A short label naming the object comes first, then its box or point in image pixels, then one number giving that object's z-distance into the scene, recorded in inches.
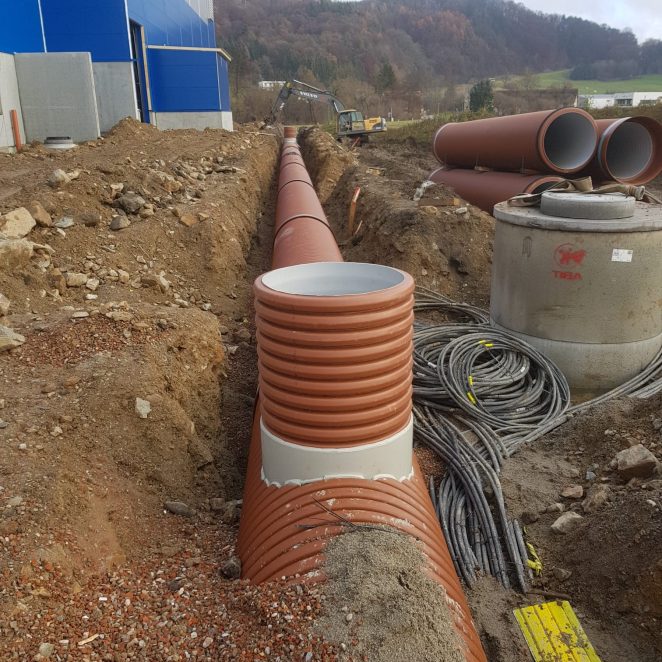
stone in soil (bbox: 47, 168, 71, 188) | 246.8
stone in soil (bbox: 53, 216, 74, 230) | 220.4
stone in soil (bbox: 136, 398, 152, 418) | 135.2
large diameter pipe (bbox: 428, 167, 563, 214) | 354.1
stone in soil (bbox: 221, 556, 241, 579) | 105.7
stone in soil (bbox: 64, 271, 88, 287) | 192.1
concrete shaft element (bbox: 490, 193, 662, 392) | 211.9
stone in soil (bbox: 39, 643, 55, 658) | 79.4
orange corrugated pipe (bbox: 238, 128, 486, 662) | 100.4
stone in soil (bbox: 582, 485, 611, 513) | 148.6
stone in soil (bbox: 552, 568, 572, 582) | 134.2
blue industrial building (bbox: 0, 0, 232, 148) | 609.9
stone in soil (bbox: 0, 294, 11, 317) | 164.0
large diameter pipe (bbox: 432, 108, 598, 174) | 353.7
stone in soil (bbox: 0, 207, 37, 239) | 198.6
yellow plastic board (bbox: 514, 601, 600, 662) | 116.6
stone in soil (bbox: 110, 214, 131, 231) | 240.2
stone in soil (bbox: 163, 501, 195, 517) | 127.2
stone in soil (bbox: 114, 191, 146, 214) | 258.5
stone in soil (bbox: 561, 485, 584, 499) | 158.7
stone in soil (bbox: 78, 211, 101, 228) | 229.9
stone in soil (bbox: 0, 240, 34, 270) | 180.7
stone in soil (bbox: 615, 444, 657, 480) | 153.3
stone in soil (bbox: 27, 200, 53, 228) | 214.4
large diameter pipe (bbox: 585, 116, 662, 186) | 354.0
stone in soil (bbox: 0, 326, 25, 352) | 147.0
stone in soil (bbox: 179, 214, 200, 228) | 274.8
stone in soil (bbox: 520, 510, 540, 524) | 153.8
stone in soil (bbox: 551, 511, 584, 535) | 145.5
